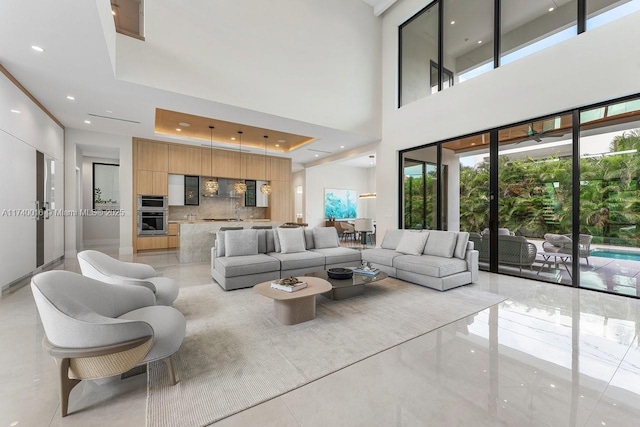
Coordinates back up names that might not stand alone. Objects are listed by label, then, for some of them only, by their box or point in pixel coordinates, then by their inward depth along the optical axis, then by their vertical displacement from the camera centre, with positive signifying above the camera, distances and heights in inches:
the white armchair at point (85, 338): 64.9 -31.7
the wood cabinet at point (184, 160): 322.3 +62.3
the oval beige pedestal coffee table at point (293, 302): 113.7 -39.5
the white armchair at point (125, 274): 102.4 -26.5
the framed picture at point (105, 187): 361.1 +32.4
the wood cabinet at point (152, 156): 302.4 +62.8
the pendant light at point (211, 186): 293.7 +27.8
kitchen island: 250.2 -26.7
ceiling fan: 188.0 +55.7
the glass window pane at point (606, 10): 154.8 +120.1
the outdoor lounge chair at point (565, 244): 170.1 -20.2
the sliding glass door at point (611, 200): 155.3 +7.9
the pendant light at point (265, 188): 336.8 +28.9
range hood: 363.3 +30.2
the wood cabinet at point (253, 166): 371.9 +62.8
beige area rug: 70.6 -48.1
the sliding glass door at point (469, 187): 221.1 +22.5
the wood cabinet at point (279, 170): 392.2 +61.8
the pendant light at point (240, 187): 310.5 +28.1
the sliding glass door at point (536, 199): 180.2 +10.0
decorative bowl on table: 151.6 -34.5
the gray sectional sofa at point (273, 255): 166.4 -30.2
